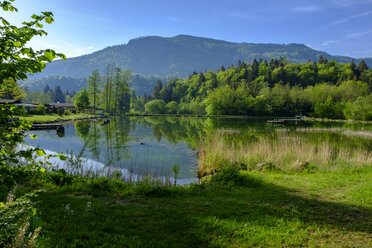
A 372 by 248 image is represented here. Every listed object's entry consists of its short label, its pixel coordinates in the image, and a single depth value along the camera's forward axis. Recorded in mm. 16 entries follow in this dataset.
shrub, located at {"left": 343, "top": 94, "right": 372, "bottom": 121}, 65312
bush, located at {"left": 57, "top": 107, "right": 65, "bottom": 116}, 62741
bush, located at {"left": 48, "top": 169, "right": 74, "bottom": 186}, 9664
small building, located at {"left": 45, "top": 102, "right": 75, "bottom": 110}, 98594
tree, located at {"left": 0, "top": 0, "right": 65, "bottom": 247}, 2875
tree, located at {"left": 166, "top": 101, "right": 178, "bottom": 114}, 115562
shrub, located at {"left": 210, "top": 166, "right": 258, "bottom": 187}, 10737
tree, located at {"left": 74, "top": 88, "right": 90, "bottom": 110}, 83875
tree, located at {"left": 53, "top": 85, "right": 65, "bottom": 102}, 165738
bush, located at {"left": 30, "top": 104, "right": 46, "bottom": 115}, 57719
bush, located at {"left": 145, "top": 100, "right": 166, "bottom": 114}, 113375
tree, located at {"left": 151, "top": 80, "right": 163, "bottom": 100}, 139250
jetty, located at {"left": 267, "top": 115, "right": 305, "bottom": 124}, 62138
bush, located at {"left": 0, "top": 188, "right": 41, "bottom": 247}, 2729
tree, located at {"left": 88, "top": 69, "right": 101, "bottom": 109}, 89688
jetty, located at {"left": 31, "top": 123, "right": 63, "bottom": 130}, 37578
